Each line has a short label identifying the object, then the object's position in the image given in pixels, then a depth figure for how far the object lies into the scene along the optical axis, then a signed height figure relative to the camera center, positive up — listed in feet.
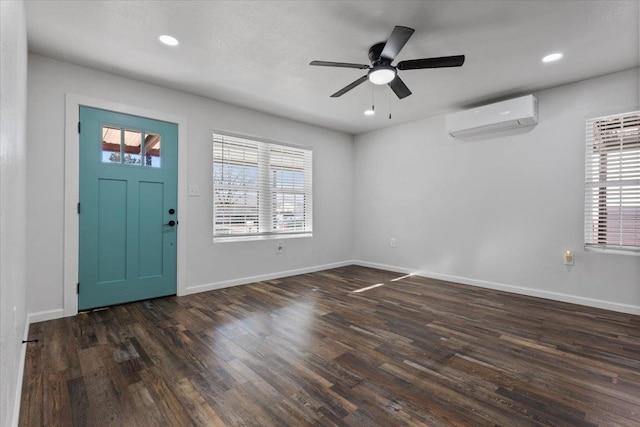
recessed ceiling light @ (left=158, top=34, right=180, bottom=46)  8.57 +4.85
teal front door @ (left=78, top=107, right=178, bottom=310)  10.39 -0.09
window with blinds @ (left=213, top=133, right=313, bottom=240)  13.91 +0.99
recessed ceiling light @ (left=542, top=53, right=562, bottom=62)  9.52 +5.01
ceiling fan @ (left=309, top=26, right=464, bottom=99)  7.25 +3.97
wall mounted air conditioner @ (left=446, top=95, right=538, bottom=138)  11.95 +4.03
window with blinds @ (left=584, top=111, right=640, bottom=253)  10.44 +1.07
